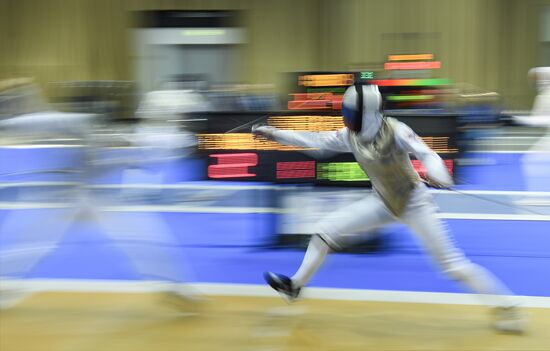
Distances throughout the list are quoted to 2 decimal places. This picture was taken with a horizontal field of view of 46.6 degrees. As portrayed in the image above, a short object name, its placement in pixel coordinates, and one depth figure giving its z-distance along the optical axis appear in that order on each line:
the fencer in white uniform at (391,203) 3.50
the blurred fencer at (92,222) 3.75
